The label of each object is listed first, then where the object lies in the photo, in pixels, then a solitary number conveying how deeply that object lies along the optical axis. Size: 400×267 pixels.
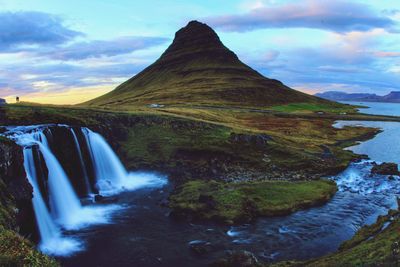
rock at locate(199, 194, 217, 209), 40.91
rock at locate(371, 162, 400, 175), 59.69
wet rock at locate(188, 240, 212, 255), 31.61
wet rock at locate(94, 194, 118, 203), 45.84
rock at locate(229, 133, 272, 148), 69.00
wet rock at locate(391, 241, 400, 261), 18.48
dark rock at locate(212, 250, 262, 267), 27.92
